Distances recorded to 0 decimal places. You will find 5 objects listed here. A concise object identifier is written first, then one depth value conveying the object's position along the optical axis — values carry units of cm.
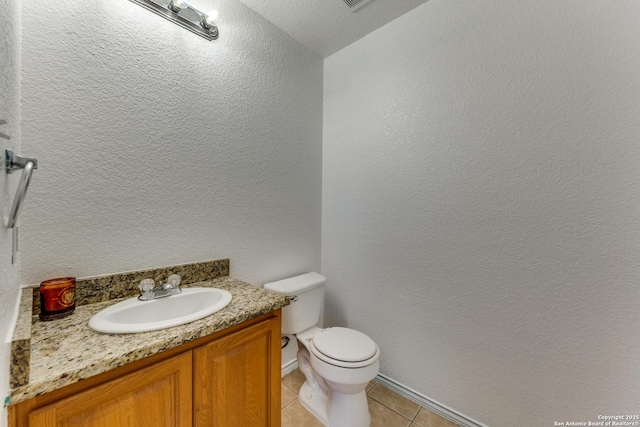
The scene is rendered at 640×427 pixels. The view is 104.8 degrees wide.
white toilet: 122
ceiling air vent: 146
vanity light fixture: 114
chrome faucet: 104
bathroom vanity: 60
